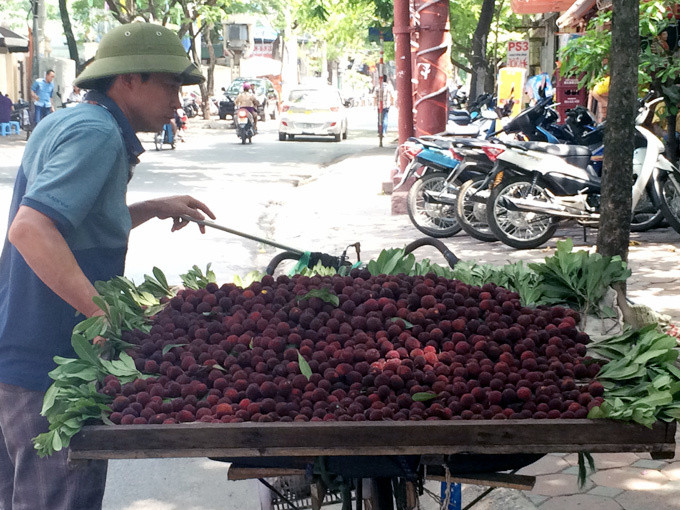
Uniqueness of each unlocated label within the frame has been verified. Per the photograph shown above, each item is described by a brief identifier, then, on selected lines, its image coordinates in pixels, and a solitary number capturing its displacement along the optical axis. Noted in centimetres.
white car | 2848
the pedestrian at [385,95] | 2567
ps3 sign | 2428
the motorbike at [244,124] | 2573
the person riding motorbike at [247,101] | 2734
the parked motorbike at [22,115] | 2748
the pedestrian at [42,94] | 2588
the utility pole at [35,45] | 2719
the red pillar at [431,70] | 1314
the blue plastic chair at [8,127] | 2886
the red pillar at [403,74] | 1399
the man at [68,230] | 254
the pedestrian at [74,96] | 2666
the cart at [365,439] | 218
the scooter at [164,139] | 2389
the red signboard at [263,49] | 7700
